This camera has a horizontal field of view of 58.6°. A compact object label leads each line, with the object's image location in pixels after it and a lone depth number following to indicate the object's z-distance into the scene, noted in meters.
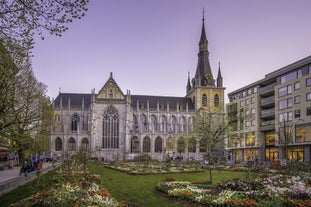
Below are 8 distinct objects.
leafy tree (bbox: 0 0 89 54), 9.48
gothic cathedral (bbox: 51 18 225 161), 74.62
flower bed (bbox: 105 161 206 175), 29.68
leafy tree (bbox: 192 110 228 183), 21.53
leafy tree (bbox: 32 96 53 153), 34.41
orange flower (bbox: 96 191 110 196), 12.78
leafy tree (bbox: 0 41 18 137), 20.14
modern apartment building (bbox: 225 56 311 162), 50.91
